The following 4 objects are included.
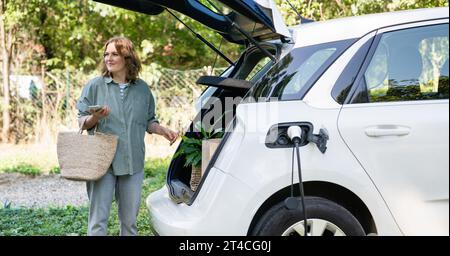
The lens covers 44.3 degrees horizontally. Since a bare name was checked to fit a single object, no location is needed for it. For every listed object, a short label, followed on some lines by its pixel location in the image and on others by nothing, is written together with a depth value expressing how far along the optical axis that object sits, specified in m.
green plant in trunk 3.89
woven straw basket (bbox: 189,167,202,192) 3.89
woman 3.95
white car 2.93
